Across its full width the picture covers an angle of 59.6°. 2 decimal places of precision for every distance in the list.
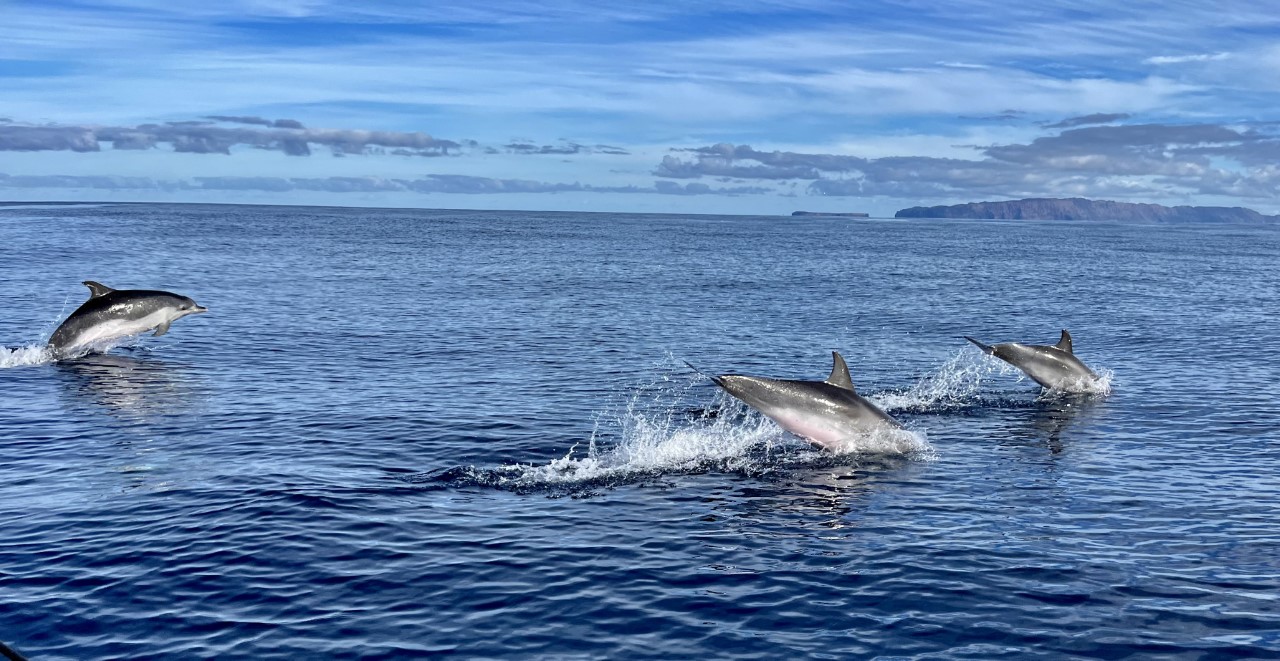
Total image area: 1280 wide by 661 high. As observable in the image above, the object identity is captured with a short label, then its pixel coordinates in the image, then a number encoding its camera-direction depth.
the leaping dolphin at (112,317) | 35.19
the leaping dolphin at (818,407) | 22.55
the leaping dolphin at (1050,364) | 31.06
